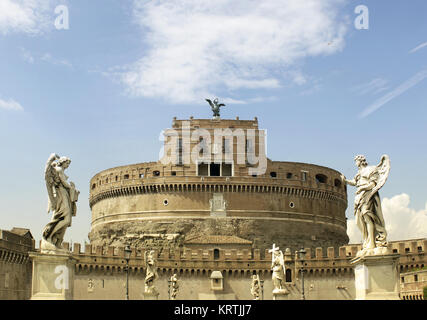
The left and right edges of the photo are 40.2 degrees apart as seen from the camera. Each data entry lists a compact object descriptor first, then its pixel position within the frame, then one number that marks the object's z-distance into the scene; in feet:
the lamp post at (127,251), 108.02
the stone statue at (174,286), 138.23
